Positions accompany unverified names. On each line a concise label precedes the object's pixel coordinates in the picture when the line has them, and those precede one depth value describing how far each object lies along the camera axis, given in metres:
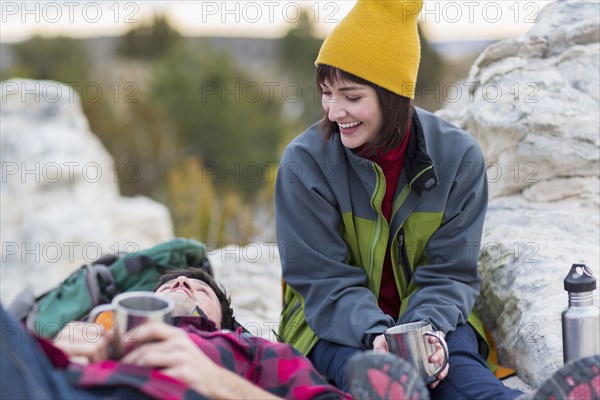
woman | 3.22
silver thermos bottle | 2.81
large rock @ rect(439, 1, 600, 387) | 3.73
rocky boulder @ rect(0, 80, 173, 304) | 7.07
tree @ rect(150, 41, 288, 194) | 20.97
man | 2.12
